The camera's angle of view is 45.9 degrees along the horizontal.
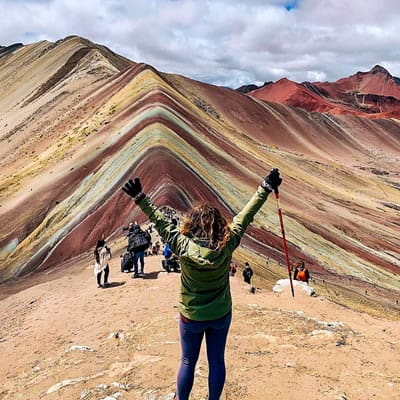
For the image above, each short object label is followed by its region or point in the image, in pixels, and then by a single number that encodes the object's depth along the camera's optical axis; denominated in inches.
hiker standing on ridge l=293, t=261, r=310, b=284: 460.1
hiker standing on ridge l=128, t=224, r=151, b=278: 423.2
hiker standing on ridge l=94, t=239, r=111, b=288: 425.4
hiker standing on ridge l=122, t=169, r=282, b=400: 151.2
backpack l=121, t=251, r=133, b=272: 457.4
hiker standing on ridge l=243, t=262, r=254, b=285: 469.4
